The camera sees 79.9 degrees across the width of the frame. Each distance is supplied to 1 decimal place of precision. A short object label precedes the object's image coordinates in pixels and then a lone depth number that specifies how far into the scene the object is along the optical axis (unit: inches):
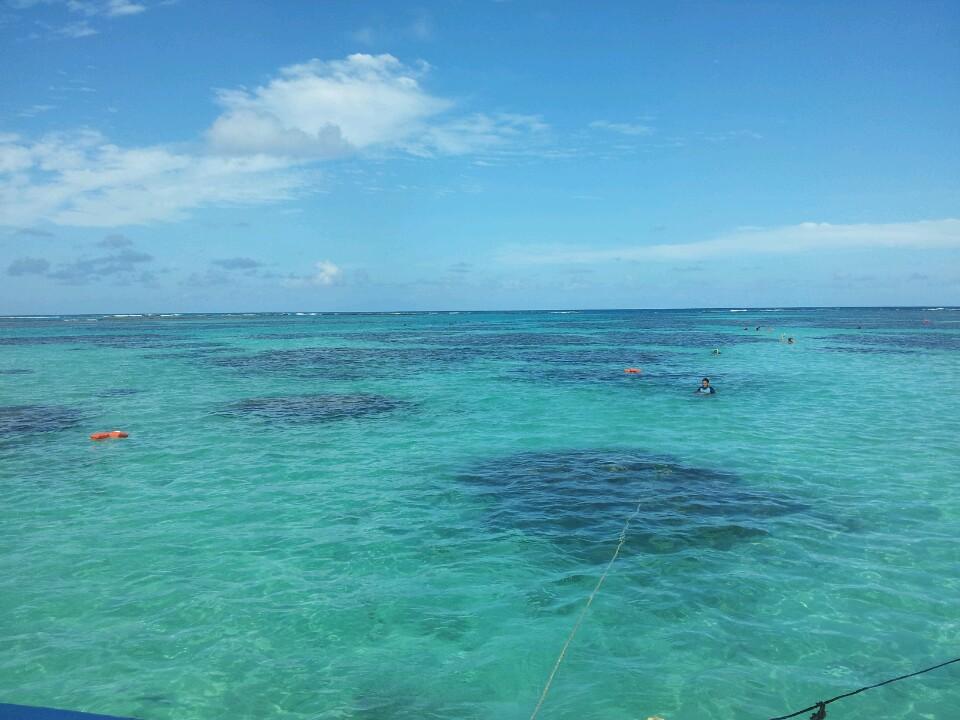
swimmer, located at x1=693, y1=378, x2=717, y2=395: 1232.2
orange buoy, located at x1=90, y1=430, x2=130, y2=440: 885.8
